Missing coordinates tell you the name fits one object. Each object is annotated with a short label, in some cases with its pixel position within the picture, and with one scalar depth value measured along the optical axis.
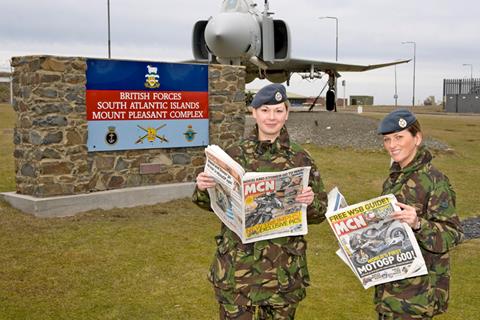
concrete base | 8.31
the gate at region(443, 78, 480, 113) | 53.88
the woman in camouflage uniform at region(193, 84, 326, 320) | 3.05
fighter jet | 19.75
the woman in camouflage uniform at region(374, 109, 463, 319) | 2.81
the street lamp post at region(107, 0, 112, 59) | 24.45
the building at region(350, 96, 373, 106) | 91.22
